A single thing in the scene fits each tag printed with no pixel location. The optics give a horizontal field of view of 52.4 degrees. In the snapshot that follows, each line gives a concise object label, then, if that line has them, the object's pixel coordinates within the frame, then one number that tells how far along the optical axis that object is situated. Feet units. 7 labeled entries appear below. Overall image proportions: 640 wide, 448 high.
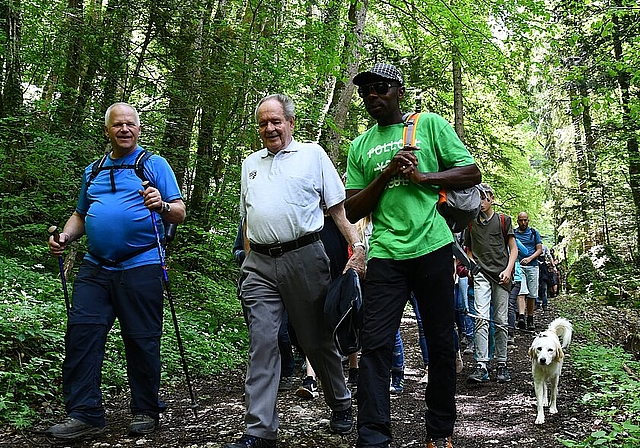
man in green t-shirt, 13.48
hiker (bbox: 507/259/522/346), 35.36
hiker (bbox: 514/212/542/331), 42.34
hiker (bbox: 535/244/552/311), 54.12
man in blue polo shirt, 15.74
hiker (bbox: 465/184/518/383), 25.89
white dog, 19.61
